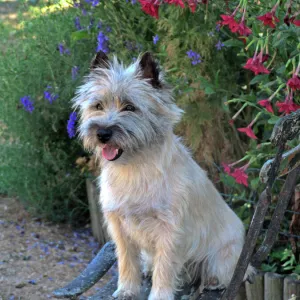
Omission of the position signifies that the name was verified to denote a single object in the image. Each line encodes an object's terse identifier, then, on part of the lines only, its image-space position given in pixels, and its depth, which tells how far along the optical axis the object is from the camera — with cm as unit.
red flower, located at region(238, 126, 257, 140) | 293
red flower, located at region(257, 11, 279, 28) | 259
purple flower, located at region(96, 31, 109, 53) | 423
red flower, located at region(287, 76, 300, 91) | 257
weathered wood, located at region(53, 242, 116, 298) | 282
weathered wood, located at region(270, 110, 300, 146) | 193
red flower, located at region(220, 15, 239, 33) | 270
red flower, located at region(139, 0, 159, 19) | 289
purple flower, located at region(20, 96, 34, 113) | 473
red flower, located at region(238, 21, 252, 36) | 271
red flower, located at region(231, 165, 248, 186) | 289
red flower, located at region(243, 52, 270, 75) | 266
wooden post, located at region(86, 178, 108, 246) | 506
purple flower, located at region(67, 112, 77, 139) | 427
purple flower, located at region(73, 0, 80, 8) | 457
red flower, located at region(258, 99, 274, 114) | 280
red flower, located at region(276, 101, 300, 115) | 272
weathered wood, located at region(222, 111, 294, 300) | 194
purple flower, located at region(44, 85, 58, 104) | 466
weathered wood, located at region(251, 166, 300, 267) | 216
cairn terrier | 265
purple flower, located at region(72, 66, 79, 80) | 465
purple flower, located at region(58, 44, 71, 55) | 470
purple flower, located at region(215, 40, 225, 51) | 382
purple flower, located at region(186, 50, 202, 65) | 381
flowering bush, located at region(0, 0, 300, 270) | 327
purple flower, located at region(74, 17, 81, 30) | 468
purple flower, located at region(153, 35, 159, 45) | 393
